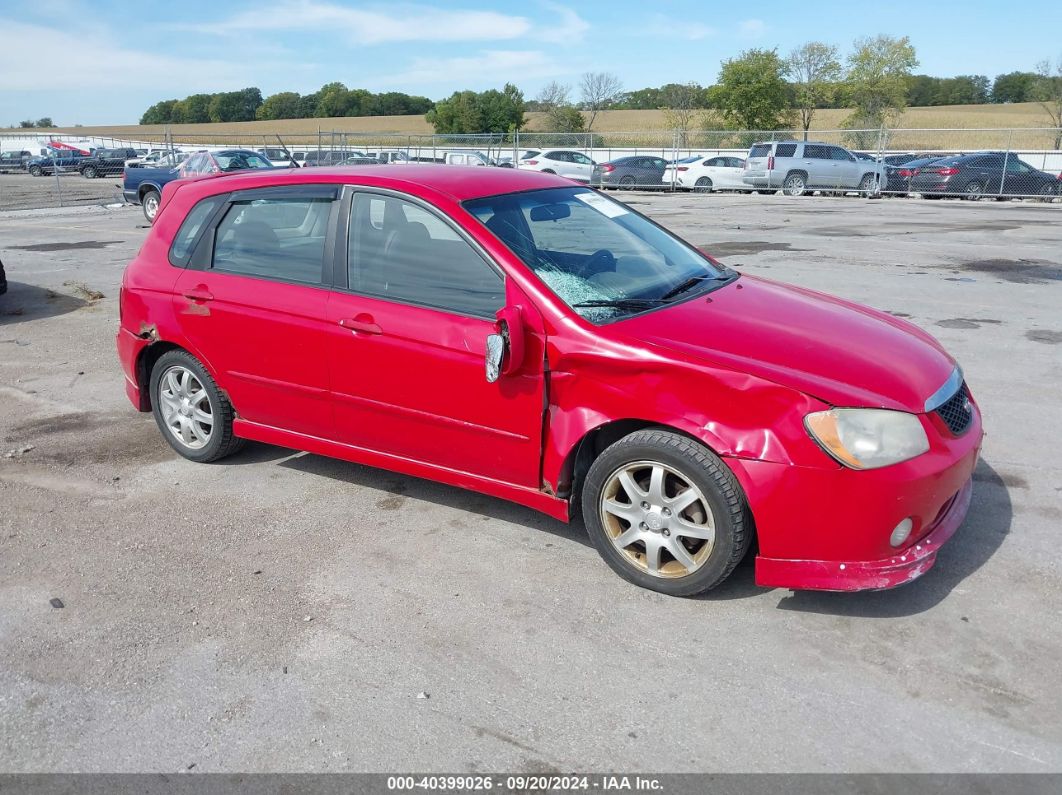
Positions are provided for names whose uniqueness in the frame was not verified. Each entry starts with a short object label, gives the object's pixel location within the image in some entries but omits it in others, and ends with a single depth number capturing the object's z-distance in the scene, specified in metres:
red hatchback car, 3.35
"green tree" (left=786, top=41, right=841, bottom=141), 60.84
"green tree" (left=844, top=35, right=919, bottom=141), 58.66
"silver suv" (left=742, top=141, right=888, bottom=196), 27.97
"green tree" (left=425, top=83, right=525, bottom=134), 63.19
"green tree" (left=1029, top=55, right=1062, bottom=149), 53.03
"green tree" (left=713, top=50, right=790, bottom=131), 55.84
